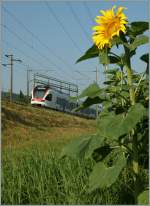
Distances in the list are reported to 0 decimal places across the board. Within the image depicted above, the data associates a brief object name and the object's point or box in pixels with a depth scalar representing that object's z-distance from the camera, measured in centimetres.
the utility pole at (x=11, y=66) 4228
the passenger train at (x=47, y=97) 4475
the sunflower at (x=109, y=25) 304
